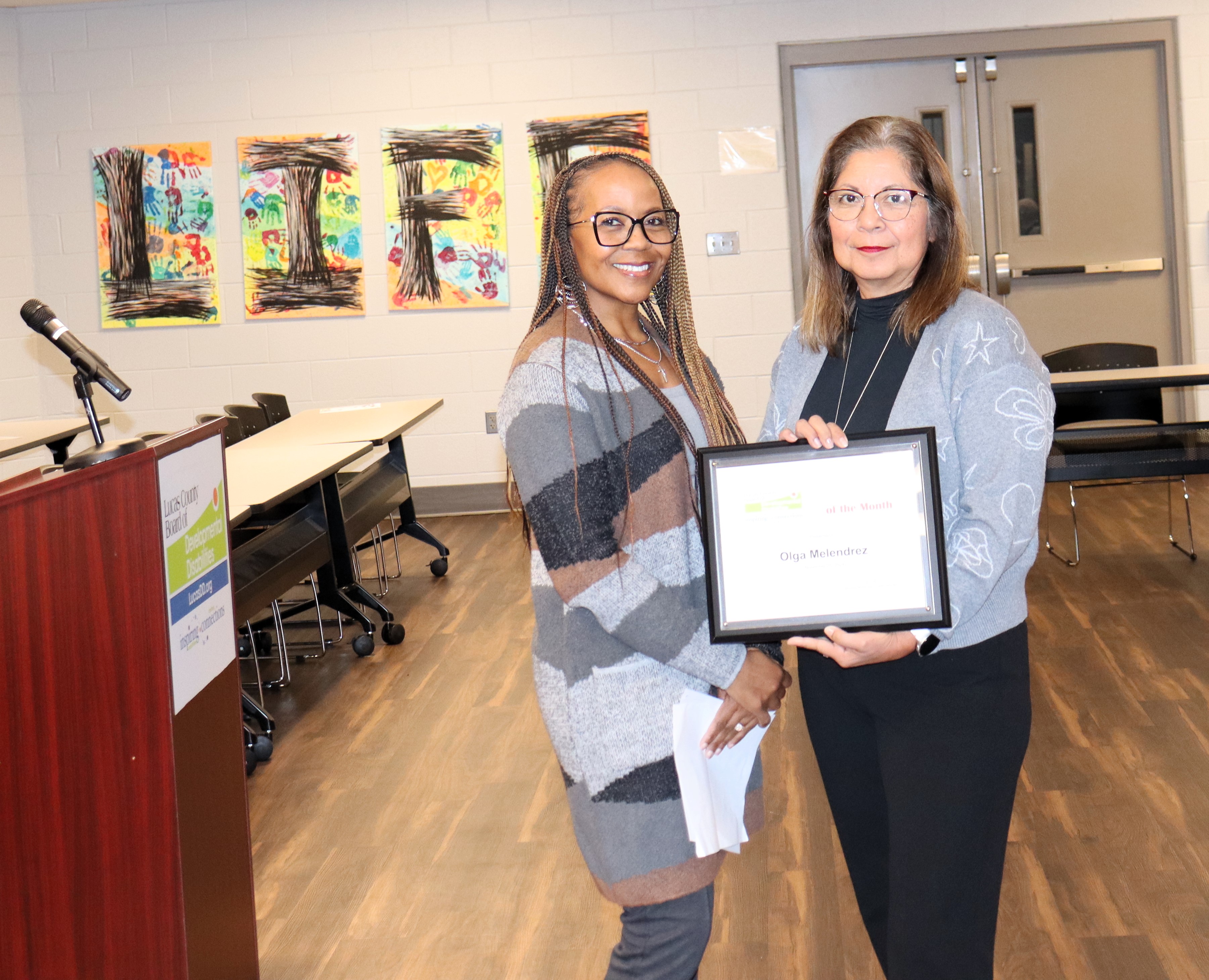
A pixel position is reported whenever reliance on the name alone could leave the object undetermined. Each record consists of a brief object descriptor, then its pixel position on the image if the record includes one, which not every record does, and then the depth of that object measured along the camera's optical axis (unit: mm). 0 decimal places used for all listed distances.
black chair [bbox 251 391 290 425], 5816
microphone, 2053
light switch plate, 6668
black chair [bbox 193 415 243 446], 4996
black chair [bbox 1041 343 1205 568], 4520
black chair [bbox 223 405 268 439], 5316
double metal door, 6570
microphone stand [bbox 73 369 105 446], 1885
